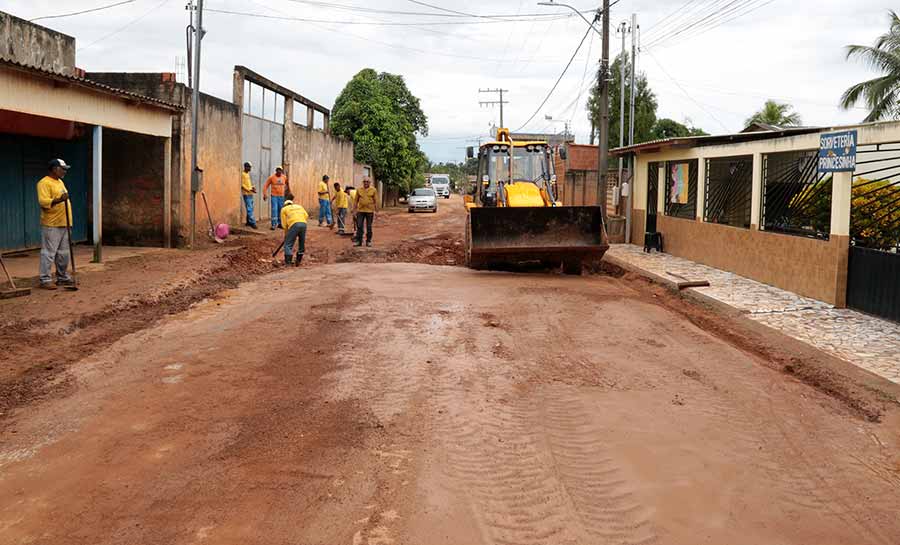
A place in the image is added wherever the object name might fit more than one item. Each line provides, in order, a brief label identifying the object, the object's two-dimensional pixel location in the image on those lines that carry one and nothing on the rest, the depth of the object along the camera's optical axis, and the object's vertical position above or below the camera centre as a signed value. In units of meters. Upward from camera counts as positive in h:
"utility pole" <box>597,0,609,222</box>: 22.38 +2.71
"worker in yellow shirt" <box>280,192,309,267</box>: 15.48 -0.25
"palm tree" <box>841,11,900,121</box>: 26.88 +4.78
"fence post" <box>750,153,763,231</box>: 14.82 +0.47
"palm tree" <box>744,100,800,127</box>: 39.81 +5.24
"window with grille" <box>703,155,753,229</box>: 15.91 +0.60
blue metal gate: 14.88 +0.51
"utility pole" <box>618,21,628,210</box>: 40.91 +6.59
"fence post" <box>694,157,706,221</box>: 17.73 +0.68
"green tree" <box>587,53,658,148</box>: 53.62 +7.63
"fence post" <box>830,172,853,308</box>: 11.55 -0.09
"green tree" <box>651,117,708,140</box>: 56.81 +6.34
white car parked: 41.31 +0.64
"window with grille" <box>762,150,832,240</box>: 13.19 +0.43
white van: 64.14 +2.34
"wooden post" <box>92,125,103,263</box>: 14.03 +0.31
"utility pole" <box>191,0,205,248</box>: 18.00 +1.94
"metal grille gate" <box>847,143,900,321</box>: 10.68 -0.39
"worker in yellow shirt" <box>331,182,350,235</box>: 24.08 +0.27
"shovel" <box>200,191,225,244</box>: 19.39 -0.57
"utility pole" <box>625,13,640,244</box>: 23.21 +4.29
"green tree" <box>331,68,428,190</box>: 42.94 +4.72
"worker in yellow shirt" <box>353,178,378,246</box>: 19.11 +0.13
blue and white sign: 11.27 +1.01
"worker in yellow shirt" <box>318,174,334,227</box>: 25.49 +0.32
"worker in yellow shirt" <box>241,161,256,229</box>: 22.43 +0.50
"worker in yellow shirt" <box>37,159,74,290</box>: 11.02 -0.10
